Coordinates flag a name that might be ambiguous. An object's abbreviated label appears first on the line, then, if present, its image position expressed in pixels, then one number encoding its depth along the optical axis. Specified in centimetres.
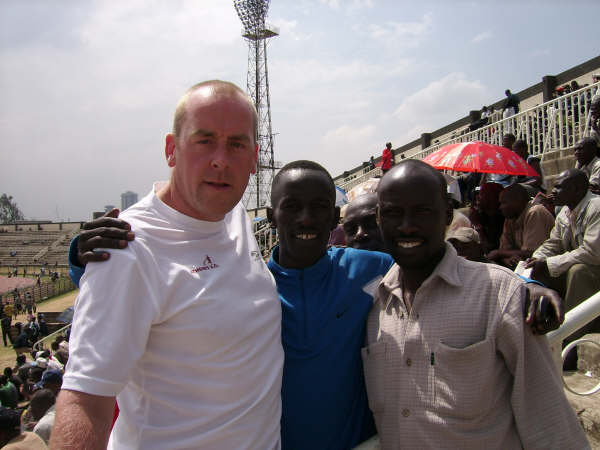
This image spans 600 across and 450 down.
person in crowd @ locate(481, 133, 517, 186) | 762
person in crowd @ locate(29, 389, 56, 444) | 630
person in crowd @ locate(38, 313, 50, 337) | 2369
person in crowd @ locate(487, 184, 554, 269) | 515
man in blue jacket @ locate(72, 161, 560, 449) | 182
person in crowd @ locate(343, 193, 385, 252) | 349
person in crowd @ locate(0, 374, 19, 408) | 939
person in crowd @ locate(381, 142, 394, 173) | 1625
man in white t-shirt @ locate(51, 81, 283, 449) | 124
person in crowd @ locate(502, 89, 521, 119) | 1236
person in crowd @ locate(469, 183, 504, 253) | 617
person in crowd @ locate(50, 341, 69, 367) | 832
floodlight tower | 3250
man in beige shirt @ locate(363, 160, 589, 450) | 161
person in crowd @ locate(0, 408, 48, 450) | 485
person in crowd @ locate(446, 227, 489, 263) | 374
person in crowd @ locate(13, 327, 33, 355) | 2042
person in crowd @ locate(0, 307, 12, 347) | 2336
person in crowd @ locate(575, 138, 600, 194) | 639
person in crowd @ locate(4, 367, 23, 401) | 1103
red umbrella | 696
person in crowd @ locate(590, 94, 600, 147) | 705
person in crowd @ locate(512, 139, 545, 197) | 769
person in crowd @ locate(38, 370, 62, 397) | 689
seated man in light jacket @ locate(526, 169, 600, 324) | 393
